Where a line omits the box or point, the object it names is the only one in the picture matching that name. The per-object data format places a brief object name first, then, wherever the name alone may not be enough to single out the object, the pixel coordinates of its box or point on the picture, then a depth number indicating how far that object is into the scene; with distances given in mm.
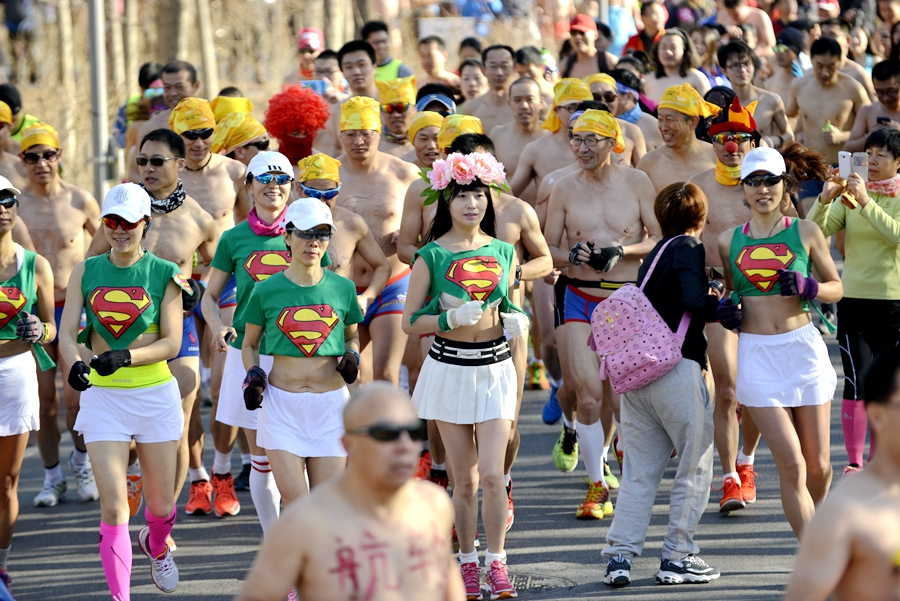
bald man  6598
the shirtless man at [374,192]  15766
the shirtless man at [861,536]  6531
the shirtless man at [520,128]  19937
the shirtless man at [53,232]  16234
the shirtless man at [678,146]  16812
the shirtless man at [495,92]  22922
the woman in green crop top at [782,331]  12078
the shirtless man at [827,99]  23516
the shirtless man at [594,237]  14945
